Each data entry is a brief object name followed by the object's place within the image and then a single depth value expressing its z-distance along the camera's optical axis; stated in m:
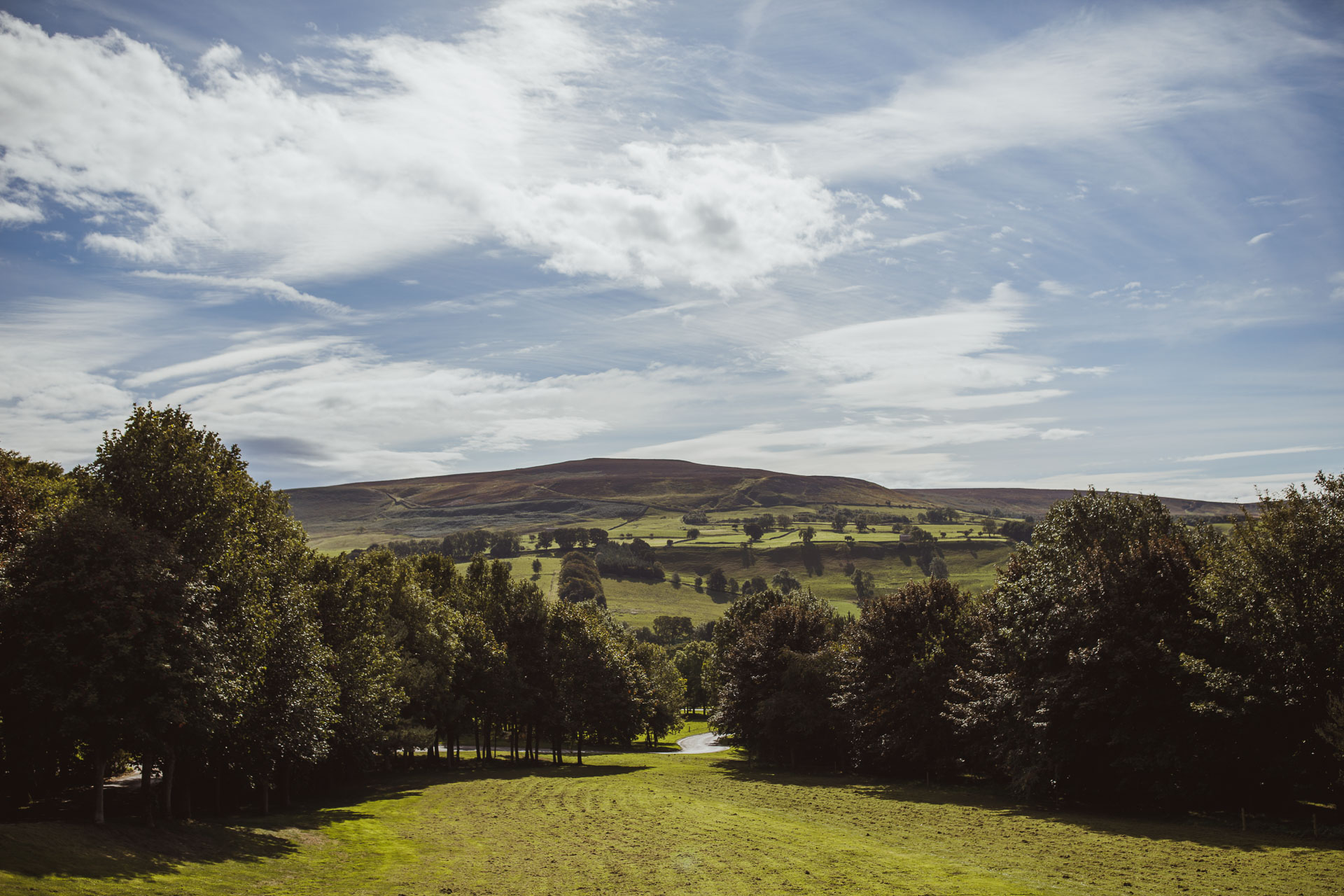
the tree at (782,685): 67.12
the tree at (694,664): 133.88
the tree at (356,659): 44.66
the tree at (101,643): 25.83
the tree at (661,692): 93.94
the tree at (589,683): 70.06
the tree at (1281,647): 35.72
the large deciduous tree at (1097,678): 40.97
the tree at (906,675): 56.81
